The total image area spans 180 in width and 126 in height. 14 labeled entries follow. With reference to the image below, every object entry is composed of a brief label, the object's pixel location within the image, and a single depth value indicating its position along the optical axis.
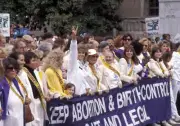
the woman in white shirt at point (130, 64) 11.91
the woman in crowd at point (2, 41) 10.84
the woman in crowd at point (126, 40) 12.68
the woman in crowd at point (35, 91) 9.02
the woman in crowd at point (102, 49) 11.51
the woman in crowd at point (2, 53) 9.09
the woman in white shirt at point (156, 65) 13.01
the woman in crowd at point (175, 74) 14.34
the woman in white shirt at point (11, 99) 8.38
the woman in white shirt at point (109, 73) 11.21
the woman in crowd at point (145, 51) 13.10
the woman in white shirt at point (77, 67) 9.88
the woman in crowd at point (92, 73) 10.64
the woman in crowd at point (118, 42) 13.40
